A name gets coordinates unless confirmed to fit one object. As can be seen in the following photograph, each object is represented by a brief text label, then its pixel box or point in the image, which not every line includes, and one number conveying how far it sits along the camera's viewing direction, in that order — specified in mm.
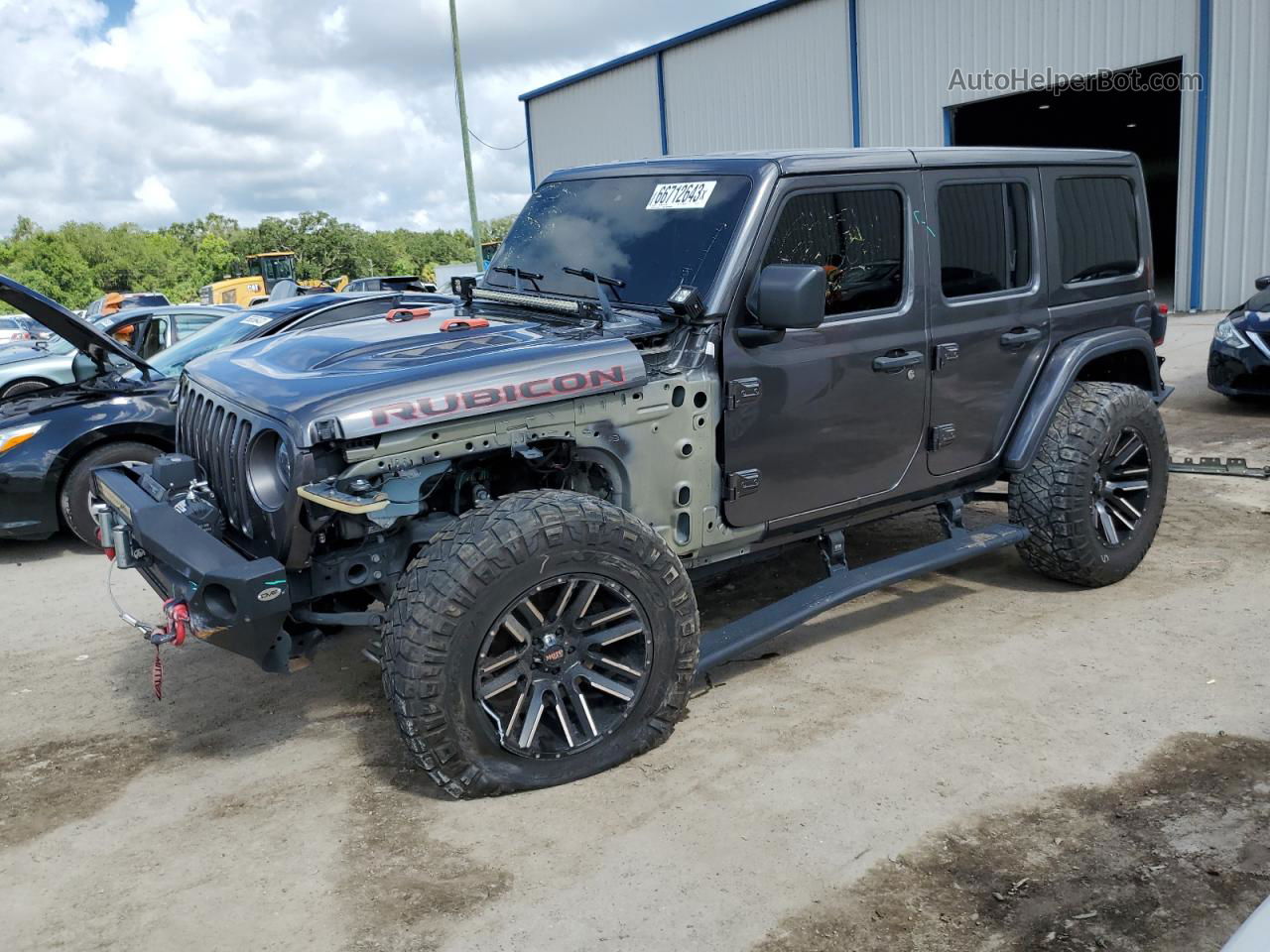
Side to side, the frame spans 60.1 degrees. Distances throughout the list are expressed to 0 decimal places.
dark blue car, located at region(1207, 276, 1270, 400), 9195
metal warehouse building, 16062
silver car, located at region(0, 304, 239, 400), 10016
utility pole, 24812
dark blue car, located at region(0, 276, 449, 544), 6676
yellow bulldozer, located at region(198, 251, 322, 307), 38438
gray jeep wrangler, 3387
